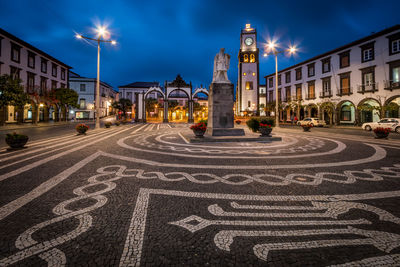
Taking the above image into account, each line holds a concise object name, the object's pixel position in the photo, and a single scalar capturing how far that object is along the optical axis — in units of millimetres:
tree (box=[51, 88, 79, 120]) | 32062
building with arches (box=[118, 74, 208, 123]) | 43094
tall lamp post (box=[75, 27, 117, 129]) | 17594
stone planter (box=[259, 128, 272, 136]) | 12156
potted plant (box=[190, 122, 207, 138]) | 11367
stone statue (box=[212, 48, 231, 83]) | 13305
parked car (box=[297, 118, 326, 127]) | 29312
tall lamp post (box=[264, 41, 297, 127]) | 19141
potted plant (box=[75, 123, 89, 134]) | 14344
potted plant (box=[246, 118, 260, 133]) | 14030
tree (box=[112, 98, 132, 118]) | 54353
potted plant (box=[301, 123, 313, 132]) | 18622
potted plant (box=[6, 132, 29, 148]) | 7941
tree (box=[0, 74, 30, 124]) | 17297
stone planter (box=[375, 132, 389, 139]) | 11816
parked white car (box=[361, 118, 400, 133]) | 17889
